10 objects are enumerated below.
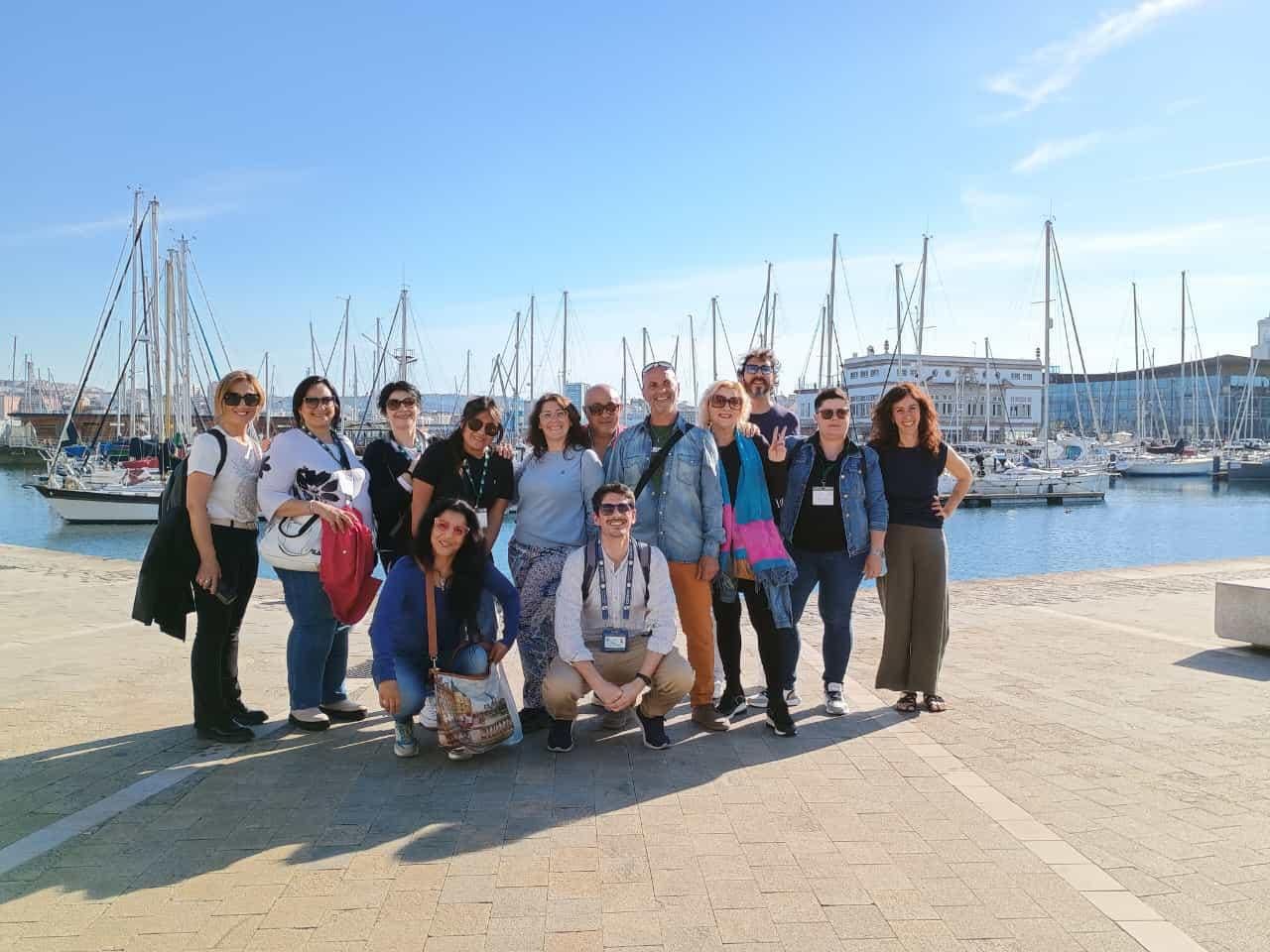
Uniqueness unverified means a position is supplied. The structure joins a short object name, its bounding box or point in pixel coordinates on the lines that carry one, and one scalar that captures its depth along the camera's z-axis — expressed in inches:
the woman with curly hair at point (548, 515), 197.6
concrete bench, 278.5
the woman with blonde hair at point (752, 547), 198.7
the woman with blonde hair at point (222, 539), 185.3
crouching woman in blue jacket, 179.5
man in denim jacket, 197.3
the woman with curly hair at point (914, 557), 215.6
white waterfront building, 3412.9
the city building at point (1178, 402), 3735.2
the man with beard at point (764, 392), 229.8
